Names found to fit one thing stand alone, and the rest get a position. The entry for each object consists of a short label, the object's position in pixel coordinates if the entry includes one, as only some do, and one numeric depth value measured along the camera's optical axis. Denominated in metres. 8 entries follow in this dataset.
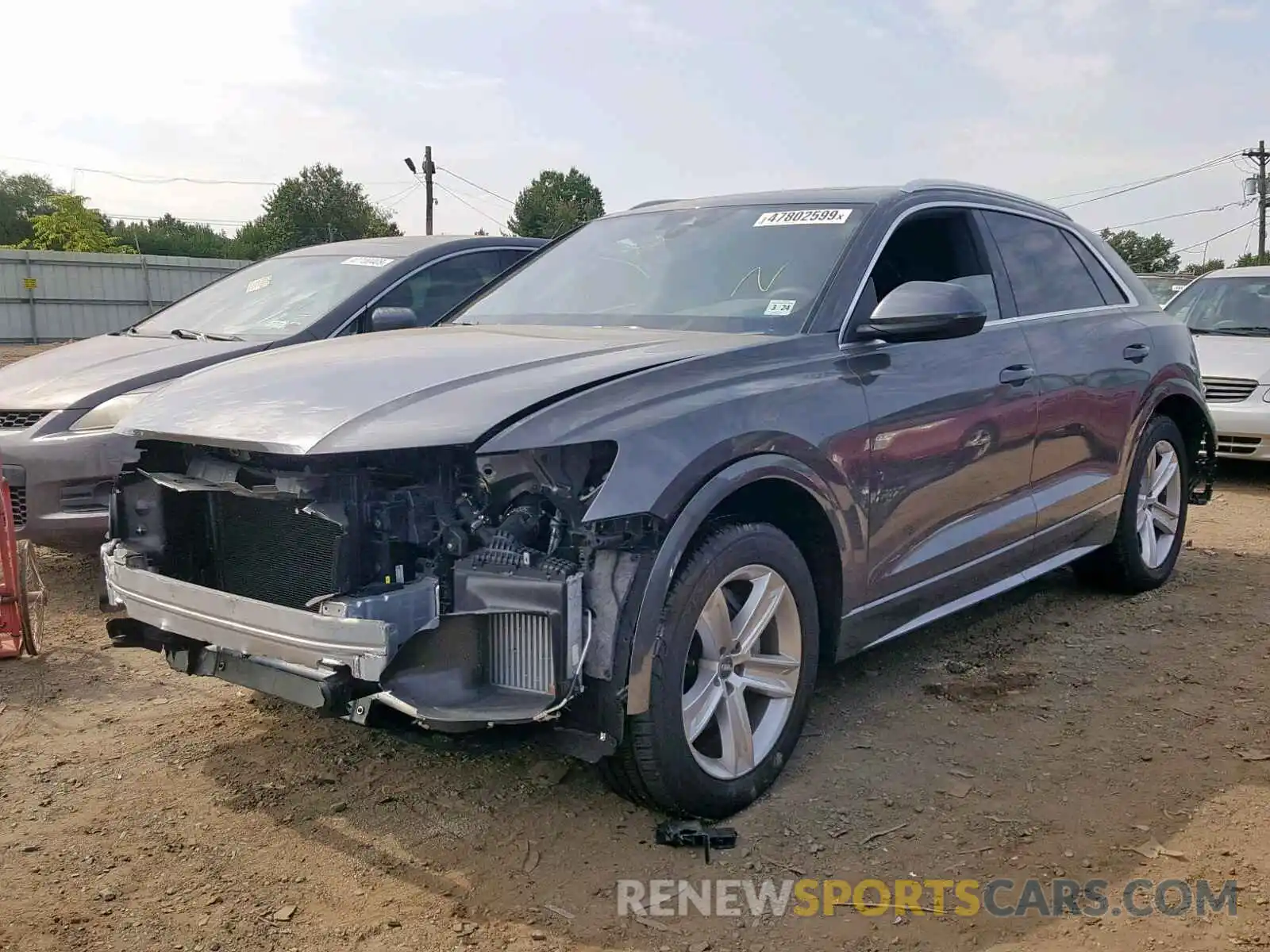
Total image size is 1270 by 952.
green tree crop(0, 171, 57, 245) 62.53
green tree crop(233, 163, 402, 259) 63.94
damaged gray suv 2.70
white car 8.52
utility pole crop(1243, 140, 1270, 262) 44.44
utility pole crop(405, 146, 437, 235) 43.84
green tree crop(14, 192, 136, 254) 42.38
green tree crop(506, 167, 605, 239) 64.38
